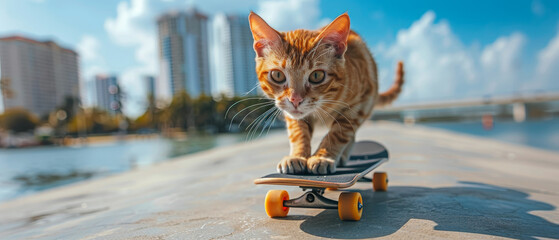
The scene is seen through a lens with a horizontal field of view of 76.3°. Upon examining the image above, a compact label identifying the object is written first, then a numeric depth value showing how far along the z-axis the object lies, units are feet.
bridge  143.43
